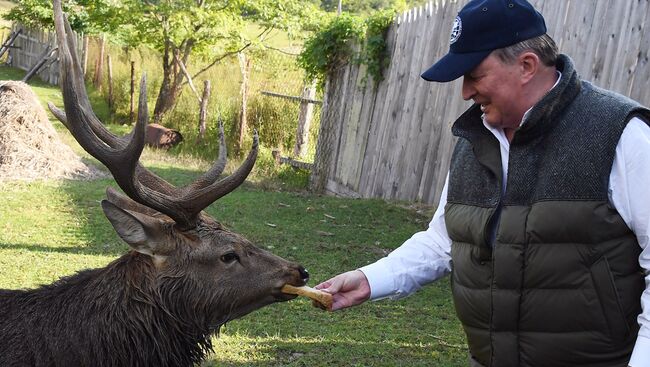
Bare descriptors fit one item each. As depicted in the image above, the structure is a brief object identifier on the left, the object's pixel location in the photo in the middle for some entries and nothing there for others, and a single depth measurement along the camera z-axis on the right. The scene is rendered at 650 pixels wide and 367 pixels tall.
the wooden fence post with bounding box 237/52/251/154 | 20.36
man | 3.00
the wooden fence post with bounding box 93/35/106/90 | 29.94
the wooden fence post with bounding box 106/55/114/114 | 27.05
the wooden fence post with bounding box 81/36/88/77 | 32.28
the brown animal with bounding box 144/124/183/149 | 20.08
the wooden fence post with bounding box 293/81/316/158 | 19.47
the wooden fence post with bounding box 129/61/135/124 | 24.41
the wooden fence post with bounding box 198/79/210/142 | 21.39
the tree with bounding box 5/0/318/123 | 22.42
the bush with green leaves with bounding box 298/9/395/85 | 13.72
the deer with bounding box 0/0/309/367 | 4.06
